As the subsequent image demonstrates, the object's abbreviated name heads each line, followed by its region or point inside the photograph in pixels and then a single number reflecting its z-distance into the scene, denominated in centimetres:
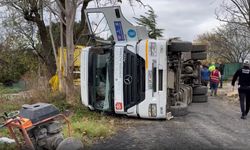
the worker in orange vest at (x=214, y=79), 1181
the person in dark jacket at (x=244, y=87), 711
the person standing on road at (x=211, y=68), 1243
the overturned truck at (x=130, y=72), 661
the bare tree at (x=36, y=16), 1164
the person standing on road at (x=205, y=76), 1216
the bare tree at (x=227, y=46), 3352
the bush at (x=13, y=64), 2054
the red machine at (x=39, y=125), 394
